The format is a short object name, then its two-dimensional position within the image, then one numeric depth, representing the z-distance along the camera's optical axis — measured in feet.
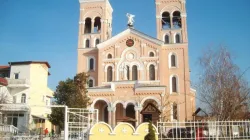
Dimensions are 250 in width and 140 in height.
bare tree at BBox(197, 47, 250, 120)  67.35
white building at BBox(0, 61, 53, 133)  124.47
